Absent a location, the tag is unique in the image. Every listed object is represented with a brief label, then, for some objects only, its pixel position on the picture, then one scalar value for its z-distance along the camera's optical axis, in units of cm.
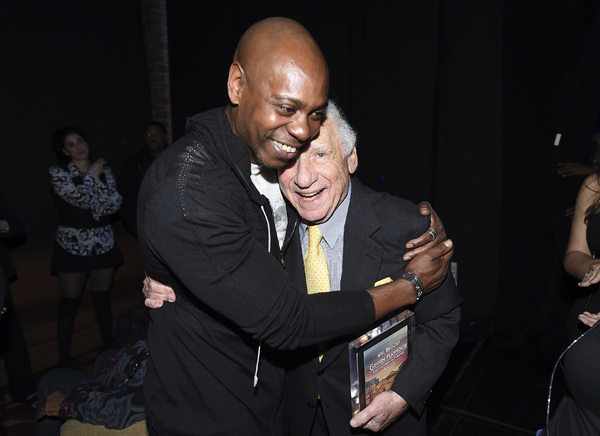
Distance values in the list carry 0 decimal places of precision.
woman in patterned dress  346
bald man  101
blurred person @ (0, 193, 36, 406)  296
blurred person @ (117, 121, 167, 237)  439
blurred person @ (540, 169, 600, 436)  124
